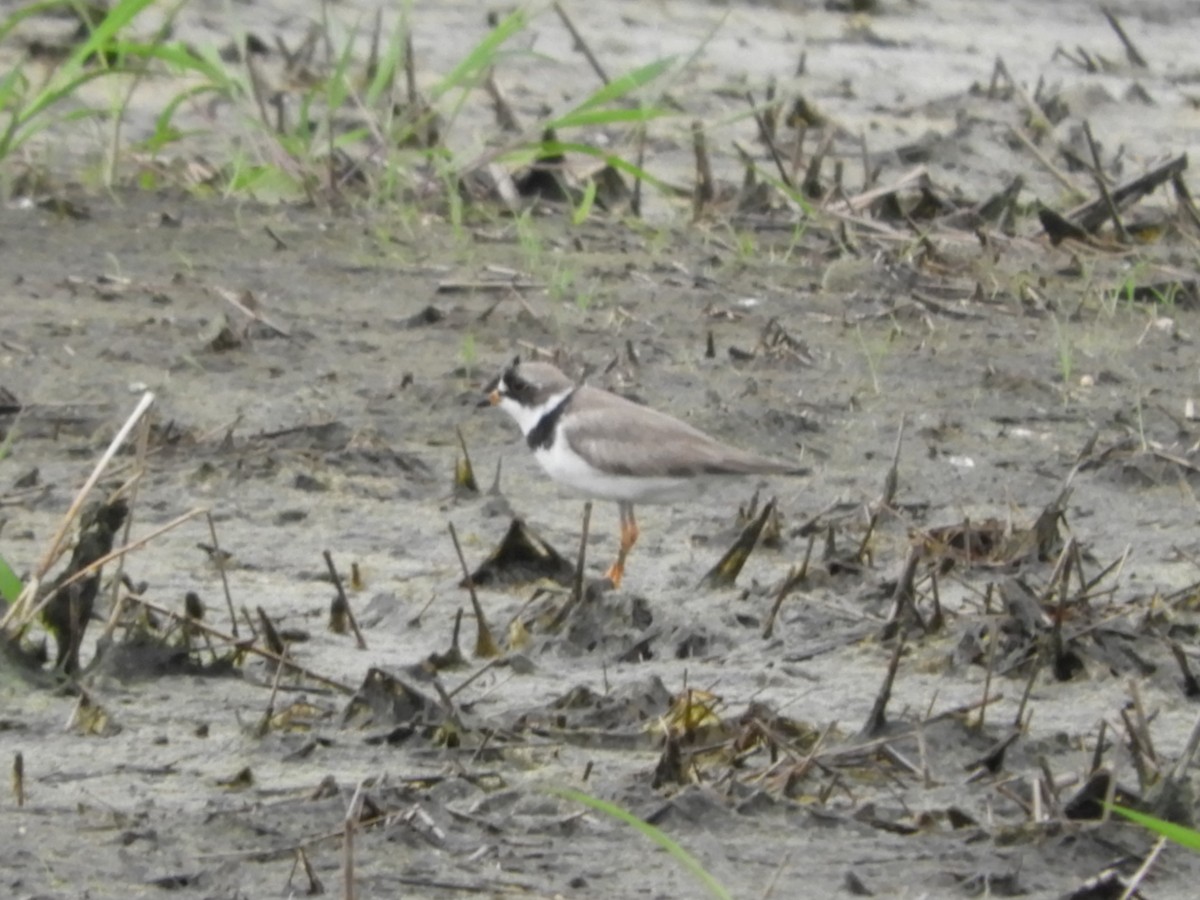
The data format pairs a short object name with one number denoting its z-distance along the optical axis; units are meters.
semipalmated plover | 12.30
